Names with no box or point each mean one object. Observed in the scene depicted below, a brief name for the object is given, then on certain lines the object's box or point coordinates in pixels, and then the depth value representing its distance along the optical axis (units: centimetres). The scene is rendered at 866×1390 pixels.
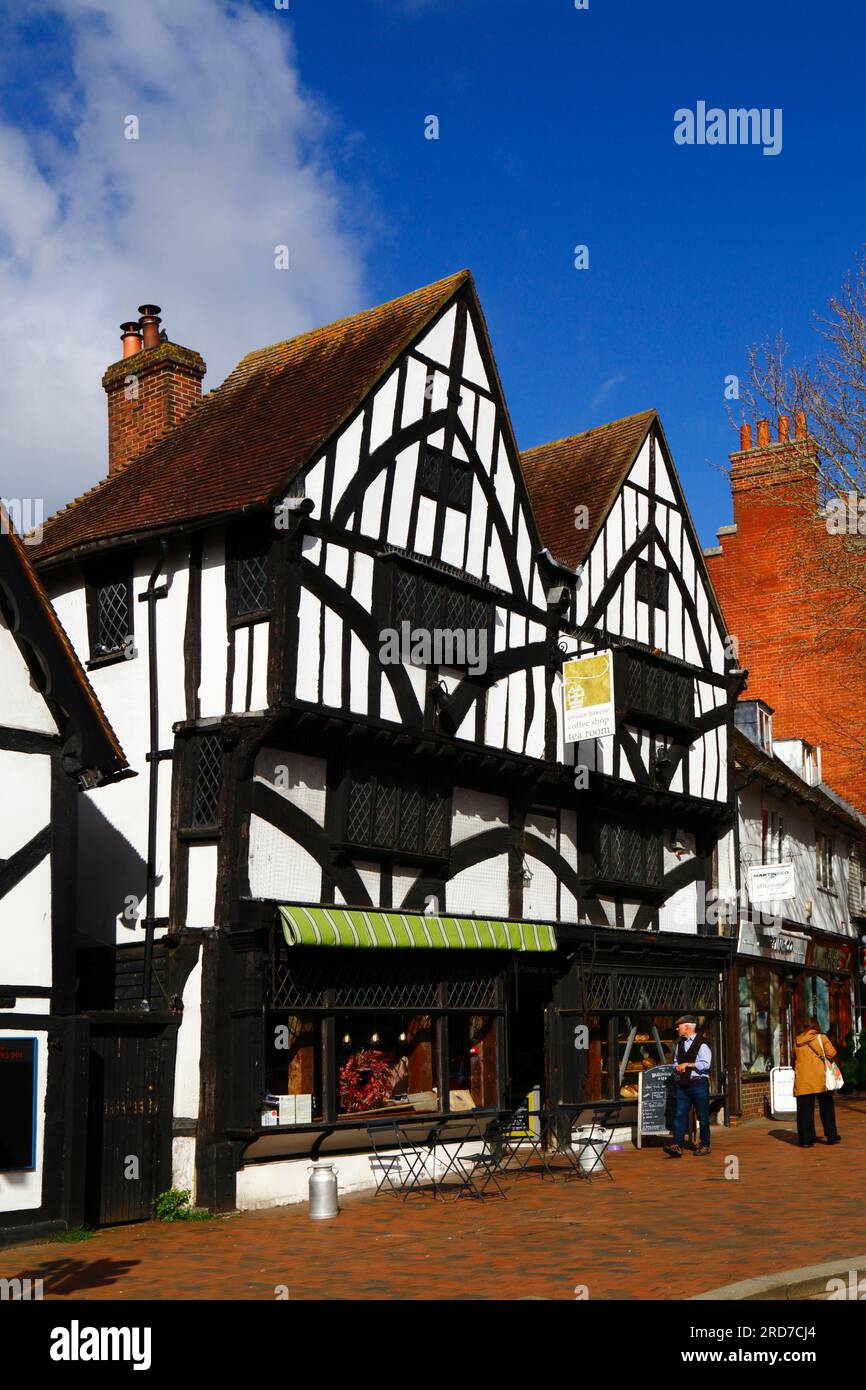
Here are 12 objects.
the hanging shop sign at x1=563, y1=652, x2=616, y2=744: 1841
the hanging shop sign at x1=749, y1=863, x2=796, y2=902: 2317
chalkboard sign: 1853
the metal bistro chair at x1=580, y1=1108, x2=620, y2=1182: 1592
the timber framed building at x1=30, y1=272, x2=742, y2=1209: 1512
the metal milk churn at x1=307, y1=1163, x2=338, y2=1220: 1356
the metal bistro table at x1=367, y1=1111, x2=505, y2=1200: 1511
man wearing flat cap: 1719
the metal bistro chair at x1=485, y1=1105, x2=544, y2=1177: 1544
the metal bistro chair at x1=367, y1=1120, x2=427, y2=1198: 1534
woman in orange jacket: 1762
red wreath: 1589
